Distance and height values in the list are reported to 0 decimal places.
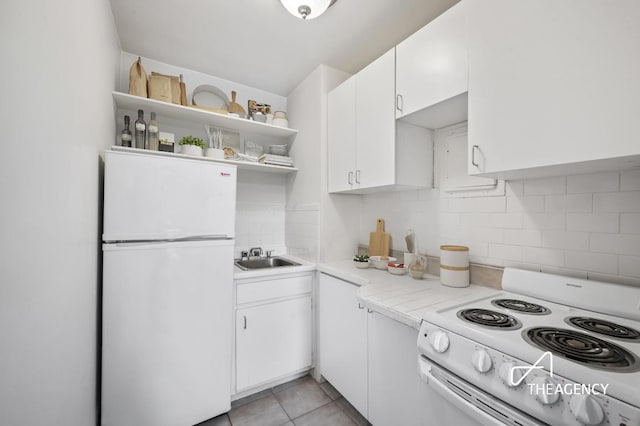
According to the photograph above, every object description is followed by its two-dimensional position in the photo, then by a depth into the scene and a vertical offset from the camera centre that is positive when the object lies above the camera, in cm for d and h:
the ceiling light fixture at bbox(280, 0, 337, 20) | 140 +118
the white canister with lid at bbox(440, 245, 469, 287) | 142 -30
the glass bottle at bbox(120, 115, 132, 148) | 175 +53
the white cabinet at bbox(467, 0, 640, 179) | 79 +47
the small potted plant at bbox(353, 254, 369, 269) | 188 -37
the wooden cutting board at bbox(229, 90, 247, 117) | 233 +99
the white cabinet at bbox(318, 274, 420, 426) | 119 -83
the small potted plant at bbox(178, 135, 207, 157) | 197 +53
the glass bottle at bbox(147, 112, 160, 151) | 186 +57
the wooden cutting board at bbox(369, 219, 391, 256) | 202 -23
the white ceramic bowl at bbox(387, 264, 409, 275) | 171 -38
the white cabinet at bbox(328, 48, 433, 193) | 162 +51
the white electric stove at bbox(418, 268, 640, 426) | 60 -40
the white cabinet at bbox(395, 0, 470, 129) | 124 +77
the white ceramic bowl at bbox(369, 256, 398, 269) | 185 -36
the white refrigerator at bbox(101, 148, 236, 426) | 134 -45
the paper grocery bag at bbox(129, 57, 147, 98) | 183 +95
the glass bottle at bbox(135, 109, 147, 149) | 181 +59
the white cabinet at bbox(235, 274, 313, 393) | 179 -89
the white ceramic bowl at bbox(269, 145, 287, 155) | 252 +64
